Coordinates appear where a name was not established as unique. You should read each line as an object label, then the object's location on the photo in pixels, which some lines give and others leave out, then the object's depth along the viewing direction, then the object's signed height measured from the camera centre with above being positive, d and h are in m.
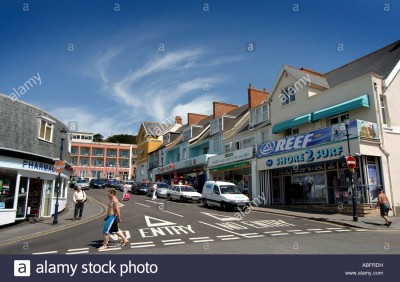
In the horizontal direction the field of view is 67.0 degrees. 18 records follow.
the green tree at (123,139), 102.62 +17.89
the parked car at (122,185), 42.42 +0.81
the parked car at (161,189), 31.57 +0.17
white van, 19.97 -0.41
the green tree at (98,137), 104.38 +18.68
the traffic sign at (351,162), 15.68 +1.36
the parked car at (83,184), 40.74 +1.02
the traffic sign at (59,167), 16.00 +1.30
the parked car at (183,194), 26.56 -0.31
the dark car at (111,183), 50.63 +1.38
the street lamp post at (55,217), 15.48 -1.27
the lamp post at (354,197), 15.38 -0.47
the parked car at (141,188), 37.03 +0.35
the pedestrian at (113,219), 9.55 -0.89
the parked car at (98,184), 46.89 +1.17
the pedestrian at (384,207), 14.14 -0.88
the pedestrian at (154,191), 30.25 -0.08
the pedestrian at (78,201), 17.22 -0.53
